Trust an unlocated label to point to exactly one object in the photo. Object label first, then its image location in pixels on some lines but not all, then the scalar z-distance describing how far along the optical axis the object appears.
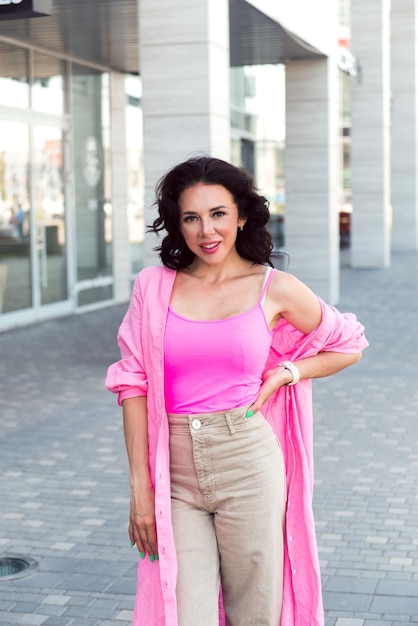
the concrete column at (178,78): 10.22
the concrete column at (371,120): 23.86
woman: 2.84
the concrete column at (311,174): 16.70
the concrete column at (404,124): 30.00
